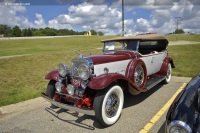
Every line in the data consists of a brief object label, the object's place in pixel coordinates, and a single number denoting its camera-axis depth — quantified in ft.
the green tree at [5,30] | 331.90
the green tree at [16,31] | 301.84
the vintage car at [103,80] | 12.11
